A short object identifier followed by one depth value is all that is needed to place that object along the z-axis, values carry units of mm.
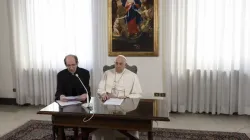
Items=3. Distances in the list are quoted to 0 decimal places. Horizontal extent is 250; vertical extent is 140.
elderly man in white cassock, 2923
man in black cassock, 3012
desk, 2061
